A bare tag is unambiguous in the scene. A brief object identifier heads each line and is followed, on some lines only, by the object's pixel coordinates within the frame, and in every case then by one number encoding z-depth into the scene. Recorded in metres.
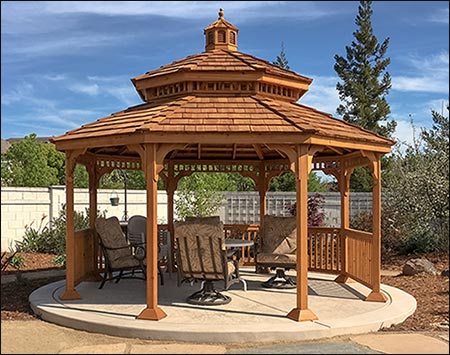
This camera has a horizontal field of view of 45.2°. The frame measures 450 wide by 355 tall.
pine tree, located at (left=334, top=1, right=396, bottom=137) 25.33
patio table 7.92
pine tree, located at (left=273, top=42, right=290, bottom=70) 27.98
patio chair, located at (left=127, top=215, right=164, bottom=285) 10.36
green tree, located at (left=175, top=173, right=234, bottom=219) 17.72
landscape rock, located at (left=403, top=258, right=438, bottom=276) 11.08
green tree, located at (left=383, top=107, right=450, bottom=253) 13.61
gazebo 6.84
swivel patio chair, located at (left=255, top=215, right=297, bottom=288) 8.66
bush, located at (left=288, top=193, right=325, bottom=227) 15.16
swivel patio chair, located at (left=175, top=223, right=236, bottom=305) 7.30
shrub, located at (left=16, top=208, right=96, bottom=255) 13.92
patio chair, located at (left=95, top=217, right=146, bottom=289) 8.57
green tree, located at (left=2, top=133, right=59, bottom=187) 28.00
